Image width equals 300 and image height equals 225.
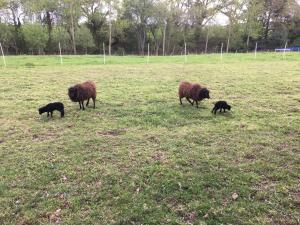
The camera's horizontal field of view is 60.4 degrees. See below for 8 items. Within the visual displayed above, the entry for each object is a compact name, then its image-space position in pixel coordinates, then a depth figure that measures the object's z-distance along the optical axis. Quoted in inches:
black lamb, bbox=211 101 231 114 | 301.7
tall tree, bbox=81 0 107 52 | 1809.8
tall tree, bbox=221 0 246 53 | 1873.9
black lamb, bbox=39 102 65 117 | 299.9
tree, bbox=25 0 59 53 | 1652.3
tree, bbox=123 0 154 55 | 1872.5
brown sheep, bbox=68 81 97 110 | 315.3
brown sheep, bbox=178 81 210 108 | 323.0
